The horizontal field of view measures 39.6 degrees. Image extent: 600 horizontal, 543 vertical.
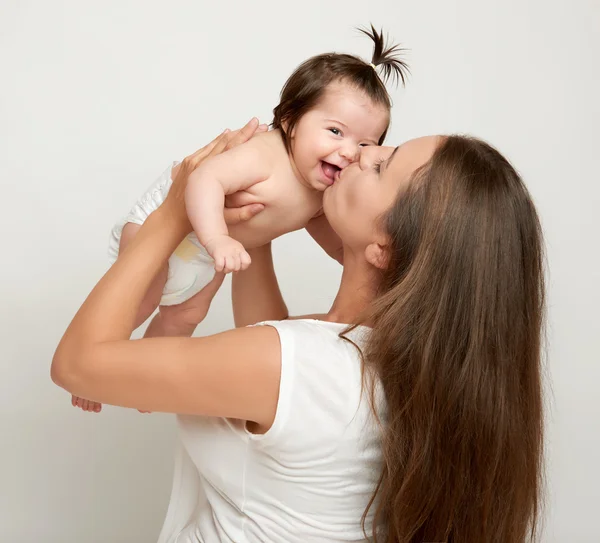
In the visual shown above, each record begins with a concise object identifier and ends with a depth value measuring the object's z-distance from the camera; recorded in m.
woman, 1.52
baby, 1.88
